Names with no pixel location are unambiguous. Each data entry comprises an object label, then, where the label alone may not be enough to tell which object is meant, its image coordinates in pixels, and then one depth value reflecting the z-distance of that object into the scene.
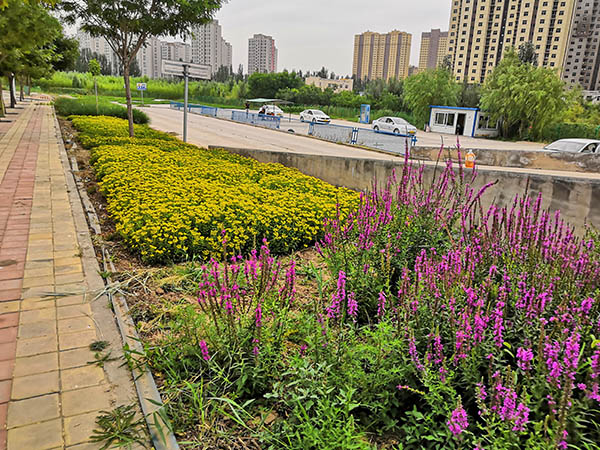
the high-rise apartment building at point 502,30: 94.88
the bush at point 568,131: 37.25
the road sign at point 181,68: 14.59
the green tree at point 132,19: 13.50
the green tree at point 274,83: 72.94
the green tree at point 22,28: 13.20
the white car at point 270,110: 44.50
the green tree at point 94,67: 28.75
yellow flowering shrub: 4.77
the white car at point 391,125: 33.94
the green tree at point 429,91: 44.59
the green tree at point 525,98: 36.35
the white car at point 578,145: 16.27
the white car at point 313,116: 38.75
